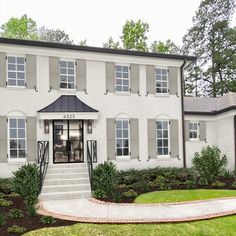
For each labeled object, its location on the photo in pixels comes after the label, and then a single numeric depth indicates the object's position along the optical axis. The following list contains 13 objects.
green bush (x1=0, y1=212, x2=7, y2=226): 8.03
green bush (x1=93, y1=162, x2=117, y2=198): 11.52
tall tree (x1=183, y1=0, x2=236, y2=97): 29.91
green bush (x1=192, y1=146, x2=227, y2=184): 14.09
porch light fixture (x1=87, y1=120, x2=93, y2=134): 14.48
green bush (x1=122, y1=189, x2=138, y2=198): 11.18
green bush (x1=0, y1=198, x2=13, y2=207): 10.05
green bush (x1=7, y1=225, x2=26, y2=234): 7.54
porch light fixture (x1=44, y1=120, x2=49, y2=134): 13.83
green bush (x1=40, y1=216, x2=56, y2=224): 8.21
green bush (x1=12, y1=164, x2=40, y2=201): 10.76
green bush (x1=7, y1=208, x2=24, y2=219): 8.72
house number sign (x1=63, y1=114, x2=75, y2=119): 13.58
